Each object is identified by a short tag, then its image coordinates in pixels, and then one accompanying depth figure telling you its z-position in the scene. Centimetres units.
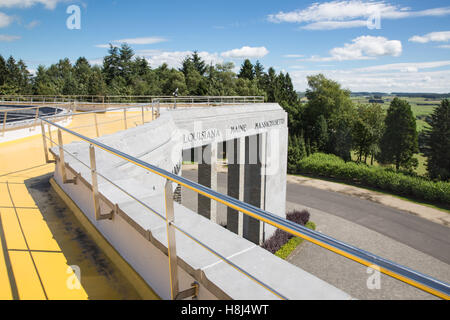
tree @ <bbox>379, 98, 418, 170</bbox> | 4269
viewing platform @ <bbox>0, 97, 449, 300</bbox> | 193
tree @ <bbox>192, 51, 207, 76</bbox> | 7738
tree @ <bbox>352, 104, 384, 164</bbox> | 4850
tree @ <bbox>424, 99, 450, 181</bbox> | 3831
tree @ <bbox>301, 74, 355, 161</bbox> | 5328
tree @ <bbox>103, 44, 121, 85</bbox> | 6284
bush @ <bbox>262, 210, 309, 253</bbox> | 1780
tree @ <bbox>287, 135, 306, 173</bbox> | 3994
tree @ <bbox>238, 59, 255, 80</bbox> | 6575
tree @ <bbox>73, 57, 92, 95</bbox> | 5208
